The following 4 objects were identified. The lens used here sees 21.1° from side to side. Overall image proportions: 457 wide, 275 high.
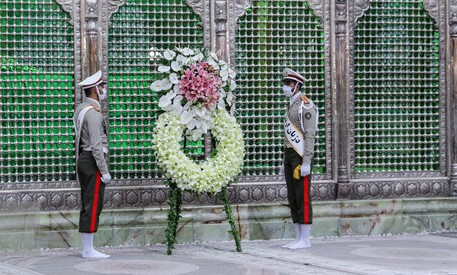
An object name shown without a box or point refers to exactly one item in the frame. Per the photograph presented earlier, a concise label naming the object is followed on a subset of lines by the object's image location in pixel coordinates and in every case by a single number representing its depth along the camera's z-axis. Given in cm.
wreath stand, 1391
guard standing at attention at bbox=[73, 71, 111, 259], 1347
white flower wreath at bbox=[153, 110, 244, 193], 1381
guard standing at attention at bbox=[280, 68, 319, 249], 1443
